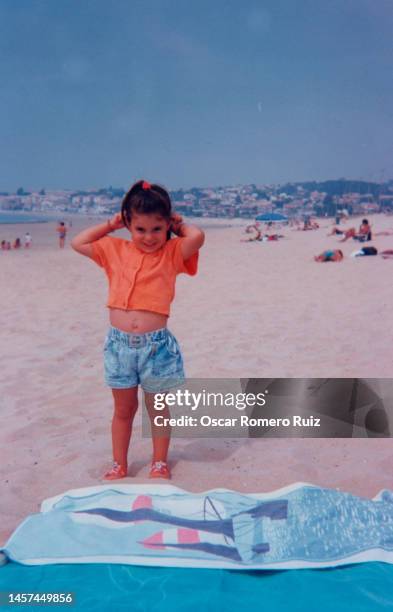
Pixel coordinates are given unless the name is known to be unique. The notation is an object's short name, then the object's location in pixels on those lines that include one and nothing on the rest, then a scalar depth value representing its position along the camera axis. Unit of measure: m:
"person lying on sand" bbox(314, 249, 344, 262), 10.72
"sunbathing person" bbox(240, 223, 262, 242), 17.91
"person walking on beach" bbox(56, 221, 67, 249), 16.86
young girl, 2.31
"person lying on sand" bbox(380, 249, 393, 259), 10.63
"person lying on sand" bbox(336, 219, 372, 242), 13.90
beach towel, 1.86
